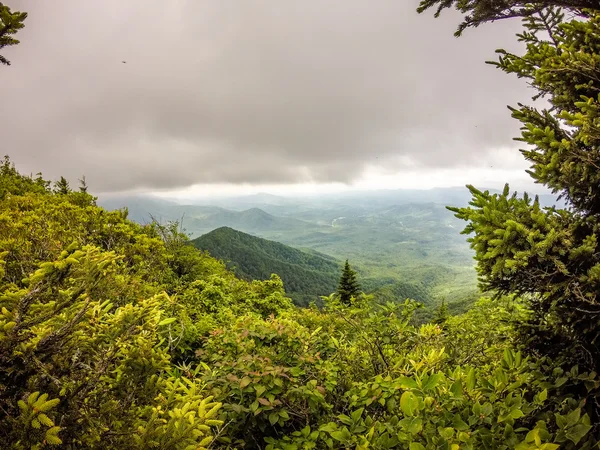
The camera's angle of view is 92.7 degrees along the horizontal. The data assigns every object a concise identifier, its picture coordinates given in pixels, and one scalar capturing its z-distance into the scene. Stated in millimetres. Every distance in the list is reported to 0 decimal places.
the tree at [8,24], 3955
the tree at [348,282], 35375
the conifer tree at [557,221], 3072
